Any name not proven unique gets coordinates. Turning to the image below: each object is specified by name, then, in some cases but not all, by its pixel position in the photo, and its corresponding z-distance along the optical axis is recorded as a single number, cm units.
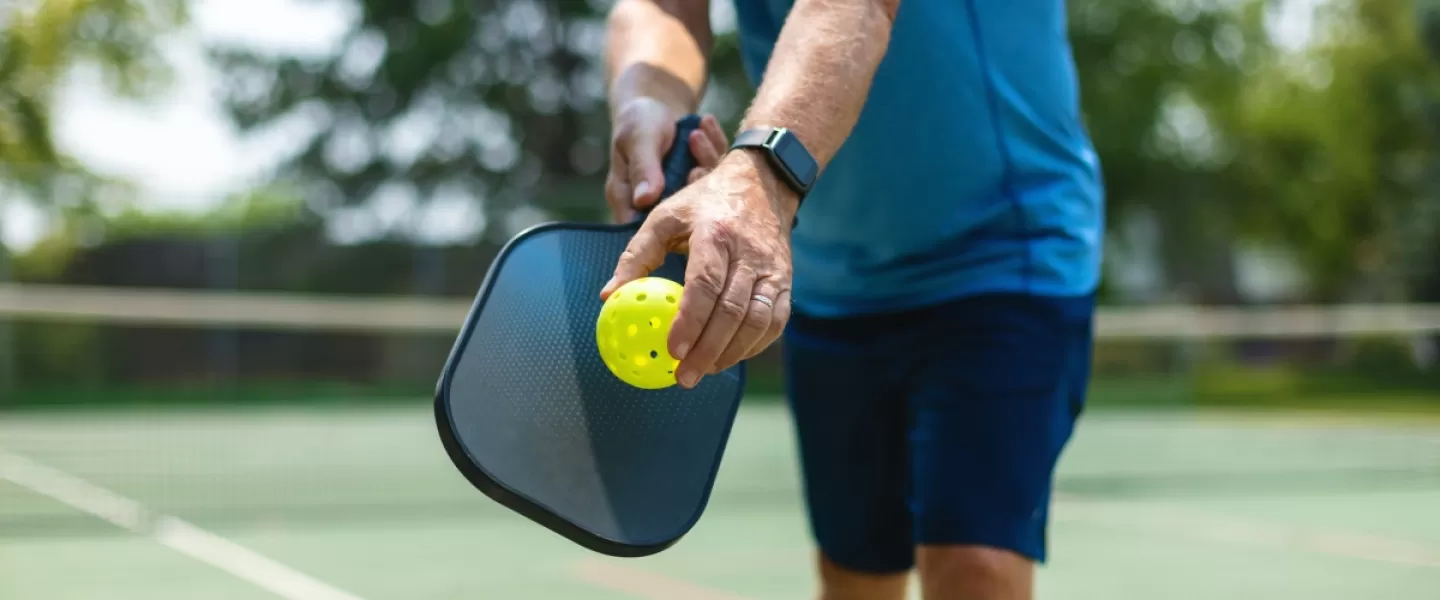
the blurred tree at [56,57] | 2192
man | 236
